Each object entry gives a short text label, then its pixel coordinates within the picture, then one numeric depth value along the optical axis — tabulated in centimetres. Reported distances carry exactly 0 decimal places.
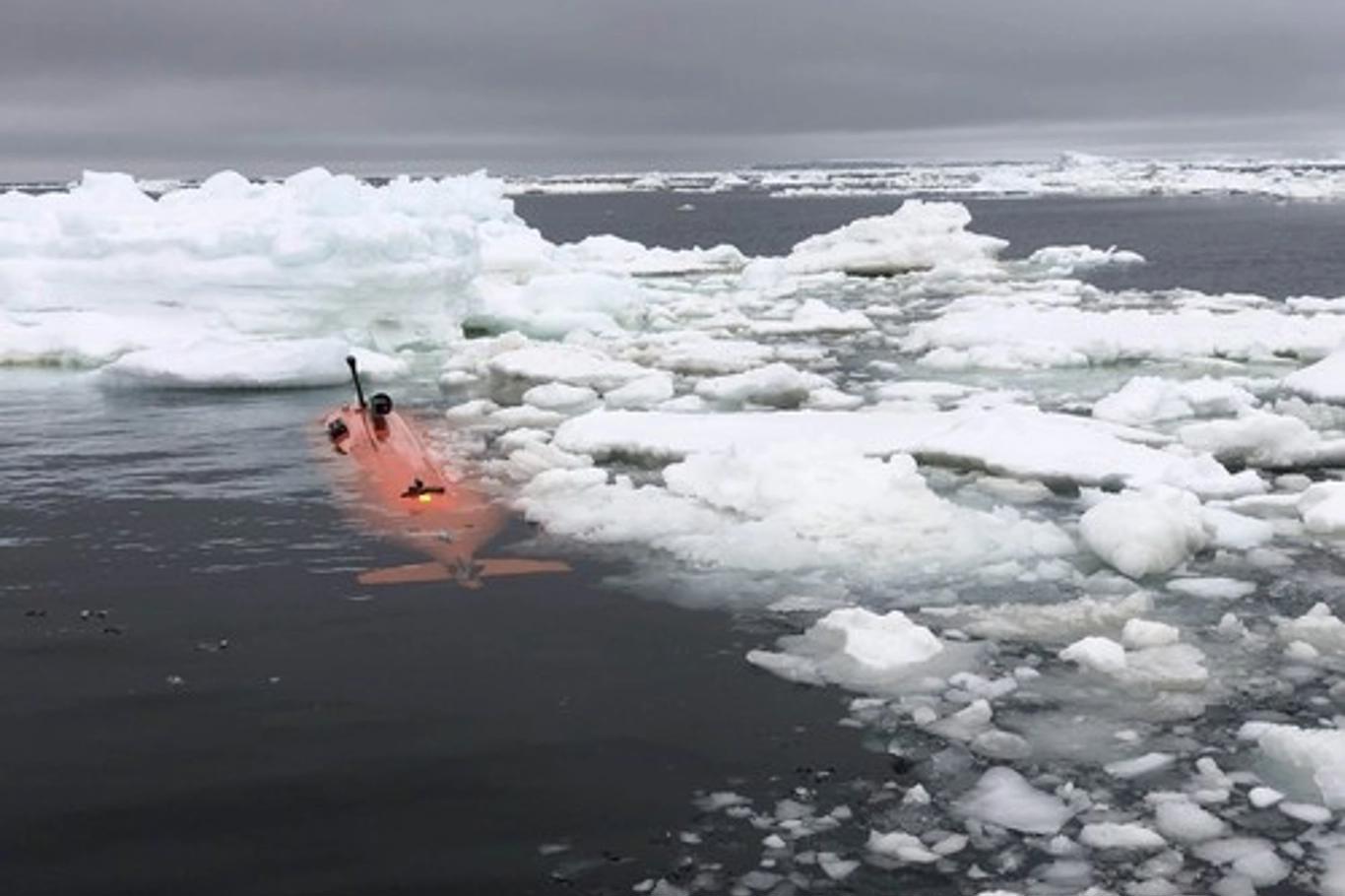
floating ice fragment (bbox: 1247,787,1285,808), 594
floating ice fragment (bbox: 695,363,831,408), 1728
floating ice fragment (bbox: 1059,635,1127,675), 751
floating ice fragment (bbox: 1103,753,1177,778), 627
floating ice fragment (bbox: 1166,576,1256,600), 889
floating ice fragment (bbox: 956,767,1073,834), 580
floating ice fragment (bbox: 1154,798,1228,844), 566
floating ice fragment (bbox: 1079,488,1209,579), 943
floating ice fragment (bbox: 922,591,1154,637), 820
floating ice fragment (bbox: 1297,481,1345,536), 1022
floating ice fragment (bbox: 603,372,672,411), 1702
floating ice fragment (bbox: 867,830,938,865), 553
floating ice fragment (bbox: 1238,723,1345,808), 604
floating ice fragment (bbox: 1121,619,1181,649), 783
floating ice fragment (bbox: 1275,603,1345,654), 789
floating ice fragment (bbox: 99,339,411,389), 1950
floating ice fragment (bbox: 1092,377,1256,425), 1524
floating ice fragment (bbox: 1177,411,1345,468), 1298
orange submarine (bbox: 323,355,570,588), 986
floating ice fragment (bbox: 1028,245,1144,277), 4353
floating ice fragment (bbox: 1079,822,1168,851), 558
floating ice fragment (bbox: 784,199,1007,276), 4144
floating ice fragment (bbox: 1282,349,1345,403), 1638
